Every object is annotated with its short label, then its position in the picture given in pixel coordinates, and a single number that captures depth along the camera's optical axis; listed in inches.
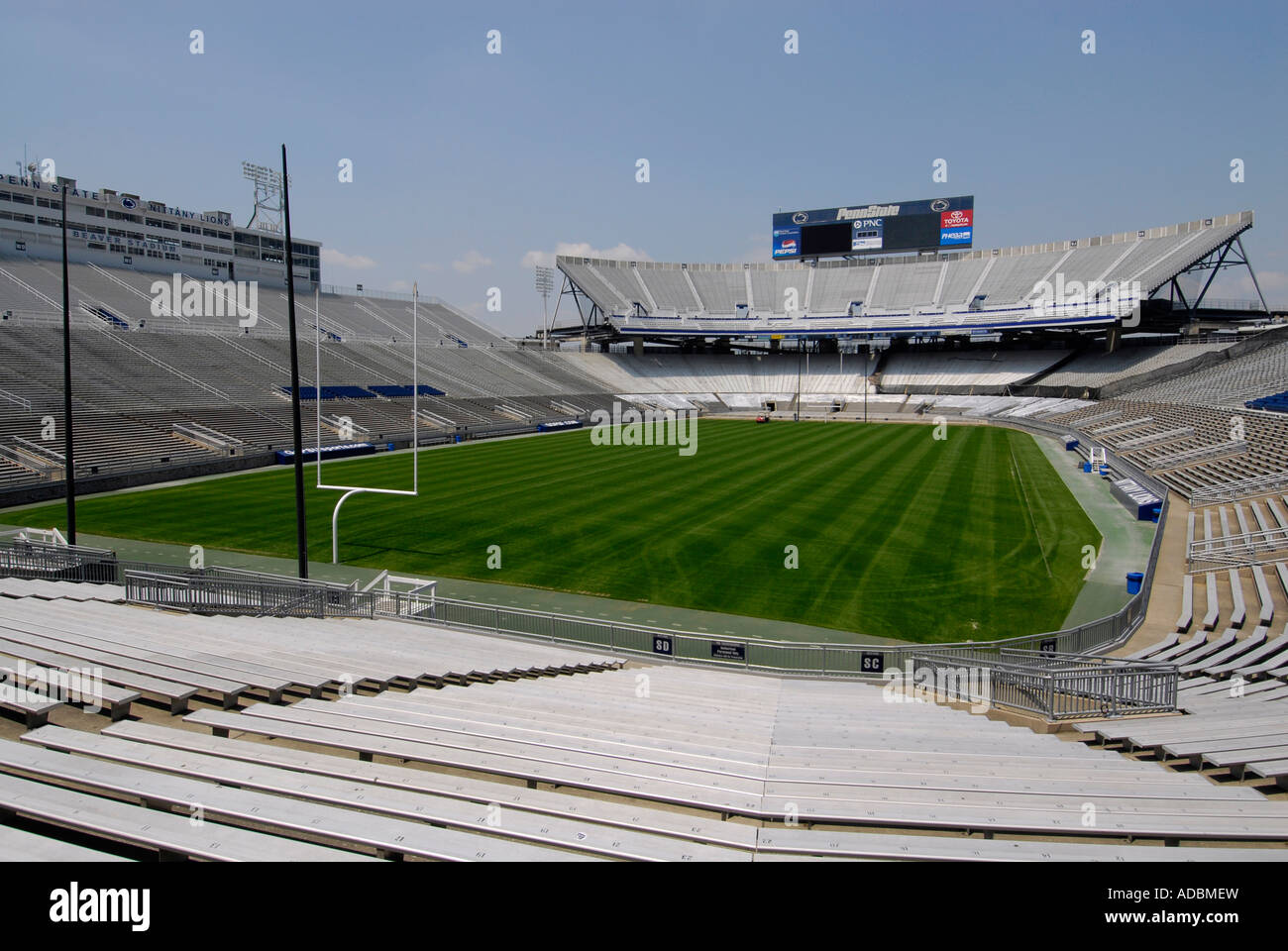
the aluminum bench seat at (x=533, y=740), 255.9
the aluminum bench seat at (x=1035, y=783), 233.9
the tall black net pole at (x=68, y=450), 721.6
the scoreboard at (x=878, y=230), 3358.8
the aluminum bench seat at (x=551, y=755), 237.8
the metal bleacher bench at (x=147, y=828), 159.6
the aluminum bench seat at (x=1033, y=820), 197.3
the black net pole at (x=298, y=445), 603.8
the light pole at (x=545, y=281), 4197.8
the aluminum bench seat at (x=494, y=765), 218.2
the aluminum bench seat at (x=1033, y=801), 215.8
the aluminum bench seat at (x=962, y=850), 175.8
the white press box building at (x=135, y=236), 2349.9
